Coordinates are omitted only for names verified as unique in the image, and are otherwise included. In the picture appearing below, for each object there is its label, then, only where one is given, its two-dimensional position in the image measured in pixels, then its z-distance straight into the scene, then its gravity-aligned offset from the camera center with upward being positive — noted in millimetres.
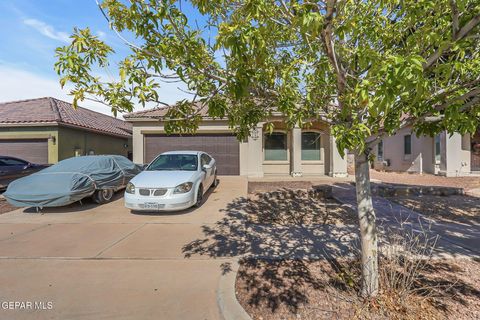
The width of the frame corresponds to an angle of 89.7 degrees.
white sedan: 6141 -667
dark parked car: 9134 -233
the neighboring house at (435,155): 12773 +301
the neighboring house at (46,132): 12555 +1702
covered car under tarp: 6430 -585
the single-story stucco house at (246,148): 12539 +741
